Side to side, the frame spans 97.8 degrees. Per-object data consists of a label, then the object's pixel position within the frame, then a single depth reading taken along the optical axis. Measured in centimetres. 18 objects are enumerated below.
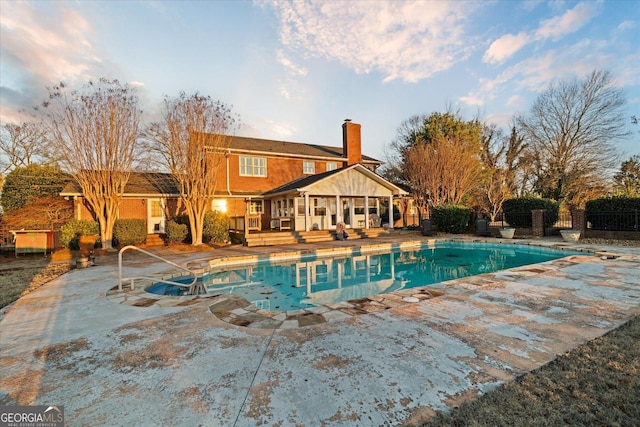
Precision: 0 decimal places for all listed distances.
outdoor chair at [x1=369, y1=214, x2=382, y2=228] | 2072
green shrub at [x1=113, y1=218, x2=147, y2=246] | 1351
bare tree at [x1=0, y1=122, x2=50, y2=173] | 2206
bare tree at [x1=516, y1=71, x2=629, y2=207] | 2281
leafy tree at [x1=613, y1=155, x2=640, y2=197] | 2348
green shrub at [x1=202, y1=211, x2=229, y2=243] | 1485
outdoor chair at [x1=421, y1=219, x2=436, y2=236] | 1862
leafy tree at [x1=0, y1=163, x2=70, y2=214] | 1914
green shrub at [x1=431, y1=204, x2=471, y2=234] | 1834
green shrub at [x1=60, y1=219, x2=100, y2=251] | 1263
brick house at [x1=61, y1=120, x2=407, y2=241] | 1697
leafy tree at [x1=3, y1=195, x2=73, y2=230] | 1592
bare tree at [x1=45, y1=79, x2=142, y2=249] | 1234
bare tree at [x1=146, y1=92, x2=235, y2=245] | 1342
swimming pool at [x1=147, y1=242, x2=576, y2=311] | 702
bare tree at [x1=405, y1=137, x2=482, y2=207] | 1983
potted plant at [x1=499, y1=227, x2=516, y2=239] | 1570
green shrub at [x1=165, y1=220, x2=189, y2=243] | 1432
